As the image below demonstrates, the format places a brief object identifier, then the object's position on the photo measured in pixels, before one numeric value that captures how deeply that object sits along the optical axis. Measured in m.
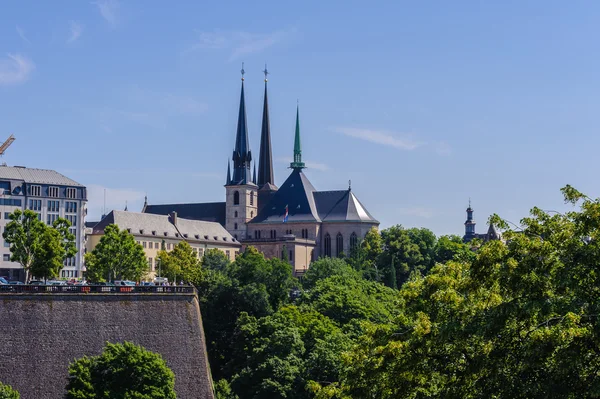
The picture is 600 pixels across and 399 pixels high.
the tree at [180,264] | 116.21
